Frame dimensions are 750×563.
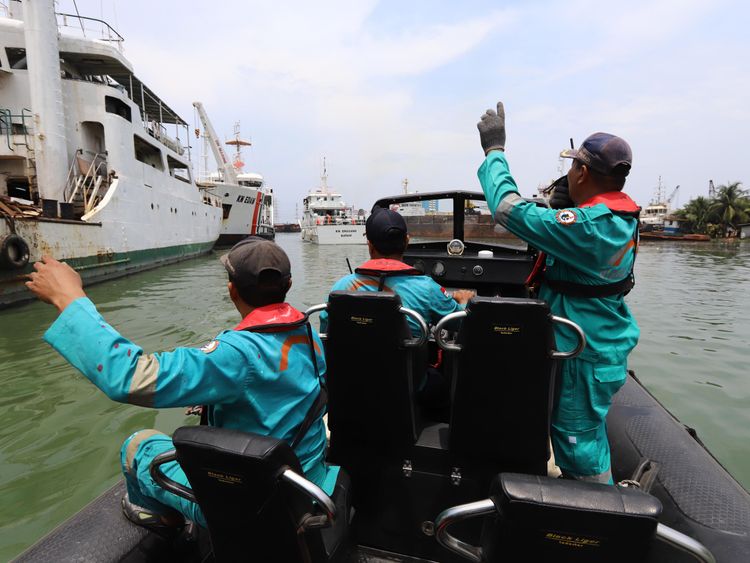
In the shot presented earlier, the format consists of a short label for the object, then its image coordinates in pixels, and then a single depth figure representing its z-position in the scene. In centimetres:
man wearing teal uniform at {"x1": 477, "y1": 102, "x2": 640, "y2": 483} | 158
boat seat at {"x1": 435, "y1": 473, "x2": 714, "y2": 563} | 93
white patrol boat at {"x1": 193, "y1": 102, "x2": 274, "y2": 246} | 3045
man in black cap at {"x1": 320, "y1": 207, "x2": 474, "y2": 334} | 236
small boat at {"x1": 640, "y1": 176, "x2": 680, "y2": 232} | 5097
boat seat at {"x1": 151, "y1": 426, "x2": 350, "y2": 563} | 112
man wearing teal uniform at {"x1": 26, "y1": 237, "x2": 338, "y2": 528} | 117
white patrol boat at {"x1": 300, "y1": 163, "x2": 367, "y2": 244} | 3819
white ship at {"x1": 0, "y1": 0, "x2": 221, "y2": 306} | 1063
